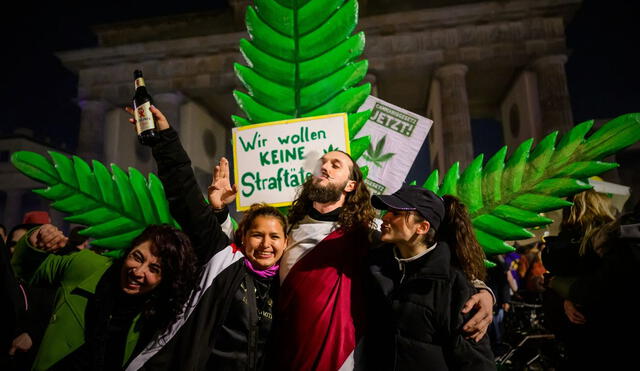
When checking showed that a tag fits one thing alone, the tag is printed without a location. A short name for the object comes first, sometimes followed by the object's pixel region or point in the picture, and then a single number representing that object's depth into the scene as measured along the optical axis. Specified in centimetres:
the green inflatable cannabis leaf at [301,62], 280
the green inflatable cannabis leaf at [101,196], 239
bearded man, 188
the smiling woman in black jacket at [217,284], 191
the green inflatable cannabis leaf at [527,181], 234
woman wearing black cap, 176
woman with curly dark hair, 200
